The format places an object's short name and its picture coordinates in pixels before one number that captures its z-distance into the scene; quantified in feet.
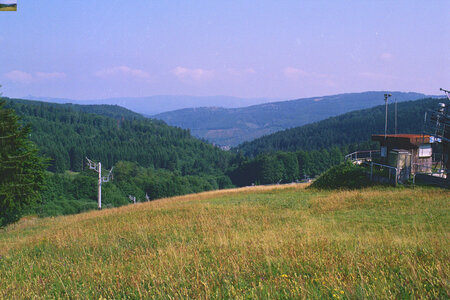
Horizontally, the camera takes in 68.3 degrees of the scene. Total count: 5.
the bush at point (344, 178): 82.43
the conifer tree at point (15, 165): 75.10
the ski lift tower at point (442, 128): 79.36
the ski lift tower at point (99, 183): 125.04
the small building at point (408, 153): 74.13
